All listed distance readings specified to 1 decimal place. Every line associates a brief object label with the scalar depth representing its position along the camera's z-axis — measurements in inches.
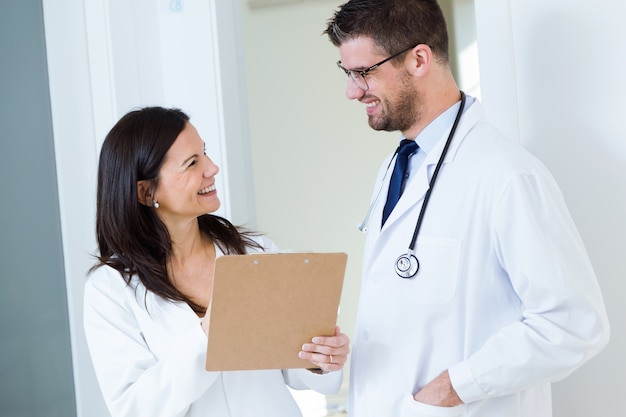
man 88.4
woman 96.7
